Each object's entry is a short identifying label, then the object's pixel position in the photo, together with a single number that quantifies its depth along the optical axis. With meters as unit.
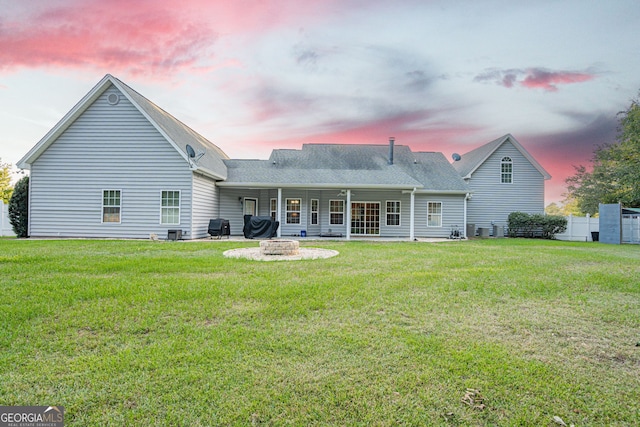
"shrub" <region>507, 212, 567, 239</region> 19.08
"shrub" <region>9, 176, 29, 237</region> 14.30
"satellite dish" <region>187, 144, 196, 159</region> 13.57
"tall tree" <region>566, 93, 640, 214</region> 21.83
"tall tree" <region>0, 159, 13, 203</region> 29.28
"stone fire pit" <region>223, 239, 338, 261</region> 9.01
